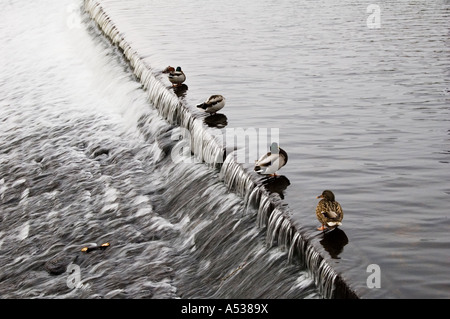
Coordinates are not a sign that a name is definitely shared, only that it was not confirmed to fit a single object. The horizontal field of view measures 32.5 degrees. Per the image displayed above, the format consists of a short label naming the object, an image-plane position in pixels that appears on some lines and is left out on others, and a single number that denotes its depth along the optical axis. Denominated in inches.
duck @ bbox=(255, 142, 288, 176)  420.8
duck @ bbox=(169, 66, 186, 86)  639.8
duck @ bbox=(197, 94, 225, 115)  555.2
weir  337.4
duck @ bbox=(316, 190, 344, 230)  356.8
